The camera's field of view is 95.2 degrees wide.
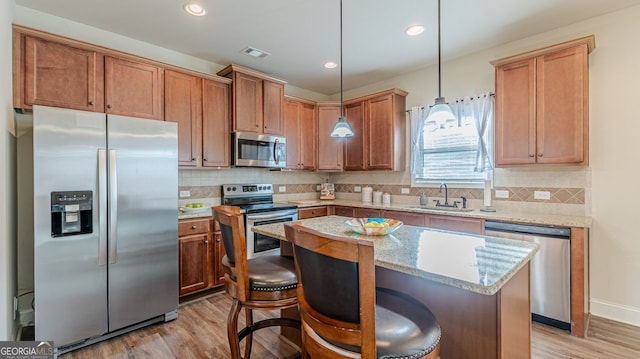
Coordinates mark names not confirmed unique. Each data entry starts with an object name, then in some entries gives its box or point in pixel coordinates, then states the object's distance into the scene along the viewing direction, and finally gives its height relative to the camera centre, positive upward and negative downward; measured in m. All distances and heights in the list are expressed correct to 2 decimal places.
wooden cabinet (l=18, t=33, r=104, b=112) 2.31 +0.88
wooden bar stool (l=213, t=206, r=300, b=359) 1.59 -0.57
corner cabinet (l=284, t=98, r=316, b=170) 4.35 +0.70
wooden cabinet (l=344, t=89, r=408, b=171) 4.08 +0.70
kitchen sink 3.39 -0.37
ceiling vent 3.44 +1.53
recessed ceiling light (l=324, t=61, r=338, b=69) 3.89 +1.54
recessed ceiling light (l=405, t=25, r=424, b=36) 2.95 +1.53
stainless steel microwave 3.65 +0.38
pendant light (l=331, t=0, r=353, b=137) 2.47 +0.42
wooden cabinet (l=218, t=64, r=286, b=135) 3.65 +1.03
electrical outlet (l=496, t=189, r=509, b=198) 3.32 -0.18
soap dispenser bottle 3.91 -0.29
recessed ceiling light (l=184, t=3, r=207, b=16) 2.55 +1.52
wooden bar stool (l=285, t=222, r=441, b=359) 0.98 -0.50
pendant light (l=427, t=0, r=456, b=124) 1.96 +0.45
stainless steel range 3.51 -0.38
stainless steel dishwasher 2.47 -0.84
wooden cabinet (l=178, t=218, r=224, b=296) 2.99 -0.81
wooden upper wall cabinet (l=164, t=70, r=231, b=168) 3.18 +0.72
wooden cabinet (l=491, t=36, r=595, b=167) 2.62 +0.68
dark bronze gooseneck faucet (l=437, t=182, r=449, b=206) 3.73 -0.21
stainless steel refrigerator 2.12 -0.36
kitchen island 1.17 -0.54
